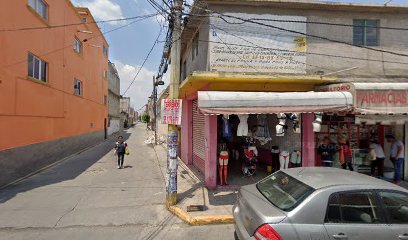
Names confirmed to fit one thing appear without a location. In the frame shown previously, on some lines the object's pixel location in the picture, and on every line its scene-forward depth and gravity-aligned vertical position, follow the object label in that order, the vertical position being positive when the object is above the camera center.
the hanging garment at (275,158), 9.24 -1.34
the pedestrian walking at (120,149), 11.48 -1.31
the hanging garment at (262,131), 8.97 -0.33
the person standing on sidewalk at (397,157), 8.54 -1.16
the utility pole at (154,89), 23.80 +3.09
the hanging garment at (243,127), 7.64 -0.16
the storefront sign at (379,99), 7.23 +0.71
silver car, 3.25 -1.23
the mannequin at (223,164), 7.92 -1.35
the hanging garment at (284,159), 8.66 -1.28
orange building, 8.54 +1.60
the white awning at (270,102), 6.45 +0.54
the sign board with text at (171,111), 6.42 +0.25
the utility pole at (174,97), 6.52 +0.63
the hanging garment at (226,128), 8.33 -0.21
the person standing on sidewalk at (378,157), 8.87 -1.23
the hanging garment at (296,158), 8.65 -1.24
